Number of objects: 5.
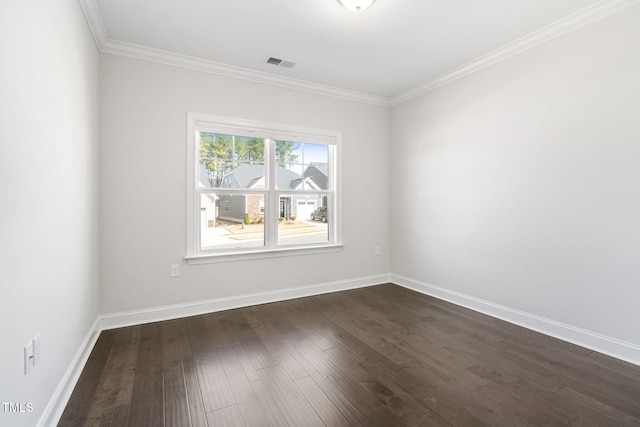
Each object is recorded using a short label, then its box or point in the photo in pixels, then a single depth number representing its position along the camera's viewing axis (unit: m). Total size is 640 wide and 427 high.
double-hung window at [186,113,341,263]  3.32
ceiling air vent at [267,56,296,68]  3.21
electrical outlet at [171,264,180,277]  3.13
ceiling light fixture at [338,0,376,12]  2.23
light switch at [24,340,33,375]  1.33
